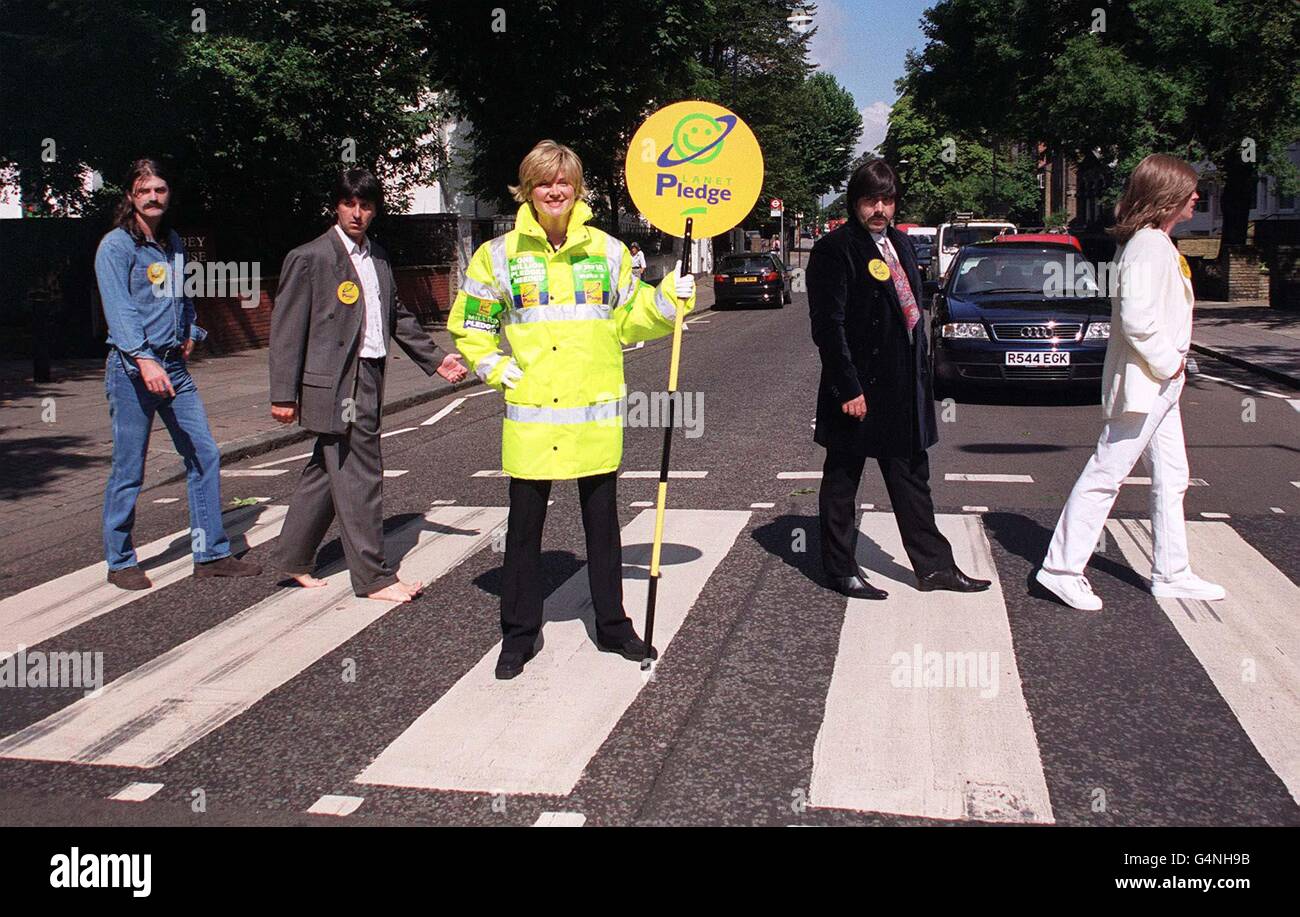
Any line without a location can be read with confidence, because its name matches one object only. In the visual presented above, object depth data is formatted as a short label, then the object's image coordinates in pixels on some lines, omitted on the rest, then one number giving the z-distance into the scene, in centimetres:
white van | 3102
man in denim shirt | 611
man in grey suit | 578
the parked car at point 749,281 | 3409
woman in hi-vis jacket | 462
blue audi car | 1230
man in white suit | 519
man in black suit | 558
